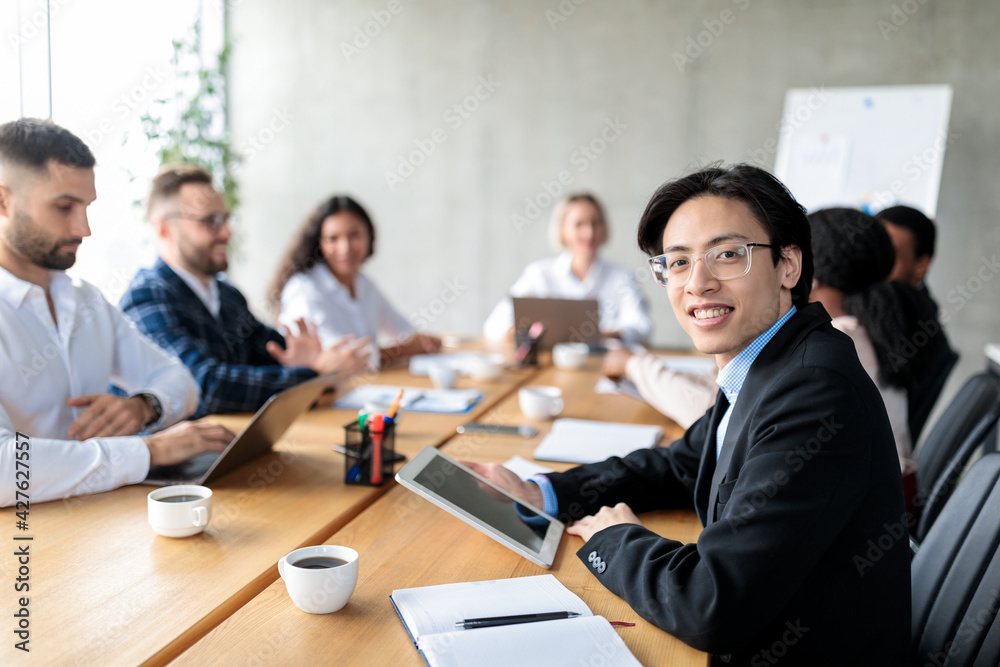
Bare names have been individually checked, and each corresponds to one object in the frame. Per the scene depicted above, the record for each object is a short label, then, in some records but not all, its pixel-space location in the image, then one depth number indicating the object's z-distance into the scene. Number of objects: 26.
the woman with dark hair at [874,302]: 2.01
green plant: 4.27
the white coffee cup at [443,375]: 2.55
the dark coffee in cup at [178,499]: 1.32
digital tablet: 1.22
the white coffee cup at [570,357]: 2.98
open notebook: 0.92
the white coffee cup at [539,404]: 2.18
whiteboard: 4.17
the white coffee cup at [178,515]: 1.26
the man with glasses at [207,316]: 2.24
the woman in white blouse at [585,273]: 4.08
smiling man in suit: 0.97
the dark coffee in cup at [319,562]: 1.08
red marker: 1.59
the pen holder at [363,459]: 1.59
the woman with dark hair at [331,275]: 3.29
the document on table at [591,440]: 1.83
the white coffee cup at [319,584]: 1.01
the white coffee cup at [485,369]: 2.73
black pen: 0.99
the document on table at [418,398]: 2.30
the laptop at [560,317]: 3.20
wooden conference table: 0.95
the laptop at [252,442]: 1.54
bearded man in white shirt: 1.49
